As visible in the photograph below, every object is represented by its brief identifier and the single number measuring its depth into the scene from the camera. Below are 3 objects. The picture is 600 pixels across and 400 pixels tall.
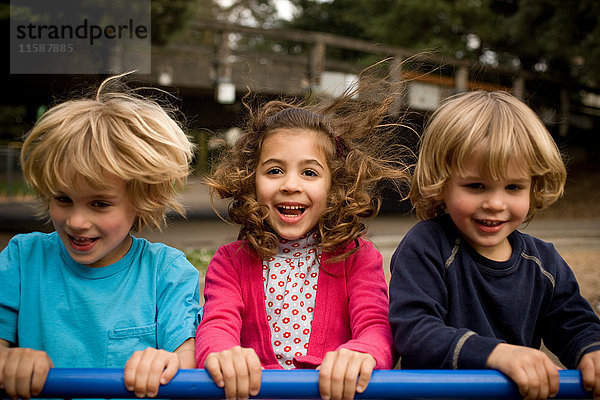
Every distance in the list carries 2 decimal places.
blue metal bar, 1.25
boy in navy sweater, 1.72
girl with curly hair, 1.90
